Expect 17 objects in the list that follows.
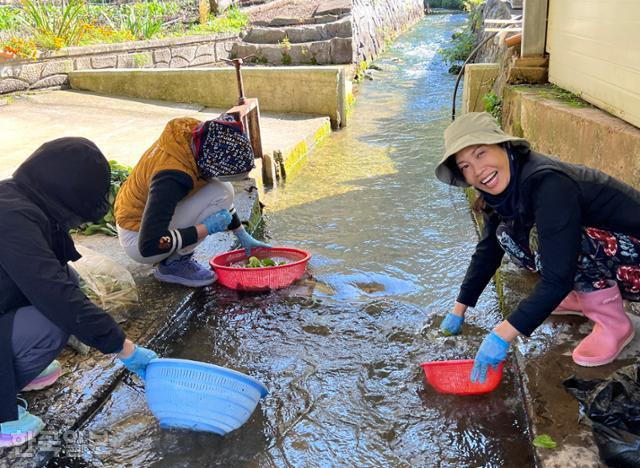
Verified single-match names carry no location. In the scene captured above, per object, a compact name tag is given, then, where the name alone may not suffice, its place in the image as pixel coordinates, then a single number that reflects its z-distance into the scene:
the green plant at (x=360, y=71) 12.30
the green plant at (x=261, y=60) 12.20
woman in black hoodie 2.17
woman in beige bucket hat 2.25
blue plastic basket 2.27
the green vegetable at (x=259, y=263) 3.89
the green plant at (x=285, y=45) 12.01
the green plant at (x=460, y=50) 14.11
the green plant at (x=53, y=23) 10.01
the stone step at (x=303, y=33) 12.03
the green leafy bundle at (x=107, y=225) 4.51
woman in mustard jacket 3.31
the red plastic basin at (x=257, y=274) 3.72
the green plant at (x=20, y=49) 9.17
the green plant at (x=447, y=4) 31.67
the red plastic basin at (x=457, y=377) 2.61
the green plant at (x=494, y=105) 6.20
